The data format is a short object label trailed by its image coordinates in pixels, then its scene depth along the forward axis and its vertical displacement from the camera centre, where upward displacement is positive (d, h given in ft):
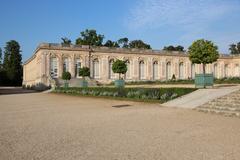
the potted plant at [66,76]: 92.39 +2.86
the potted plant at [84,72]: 89.49 +4.60
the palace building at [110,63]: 107.48 +11.21
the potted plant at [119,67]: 68.42 +5.18
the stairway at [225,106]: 24.21 -3.13
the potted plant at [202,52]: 48.40 +7.27
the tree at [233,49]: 196.87 +32.88
